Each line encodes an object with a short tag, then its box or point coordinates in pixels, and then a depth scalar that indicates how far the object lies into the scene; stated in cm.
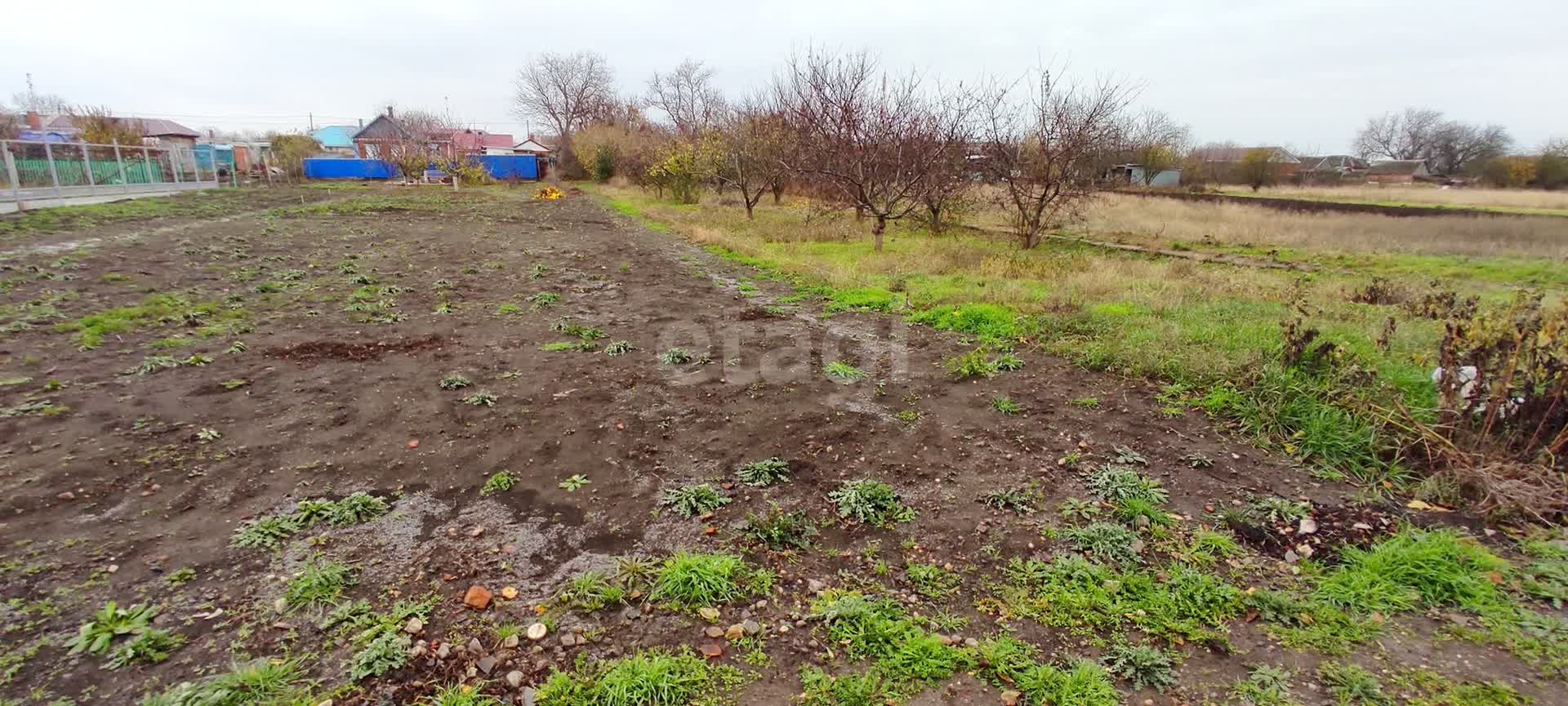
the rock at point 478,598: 274
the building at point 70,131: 3253
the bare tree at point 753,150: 2152
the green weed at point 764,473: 386
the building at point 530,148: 5681
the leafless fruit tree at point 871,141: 1477
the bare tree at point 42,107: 5380
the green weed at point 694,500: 354
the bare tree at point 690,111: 2992
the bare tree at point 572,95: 5862
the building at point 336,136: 7031
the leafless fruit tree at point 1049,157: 1491
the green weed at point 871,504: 349
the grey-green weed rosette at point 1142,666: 237
